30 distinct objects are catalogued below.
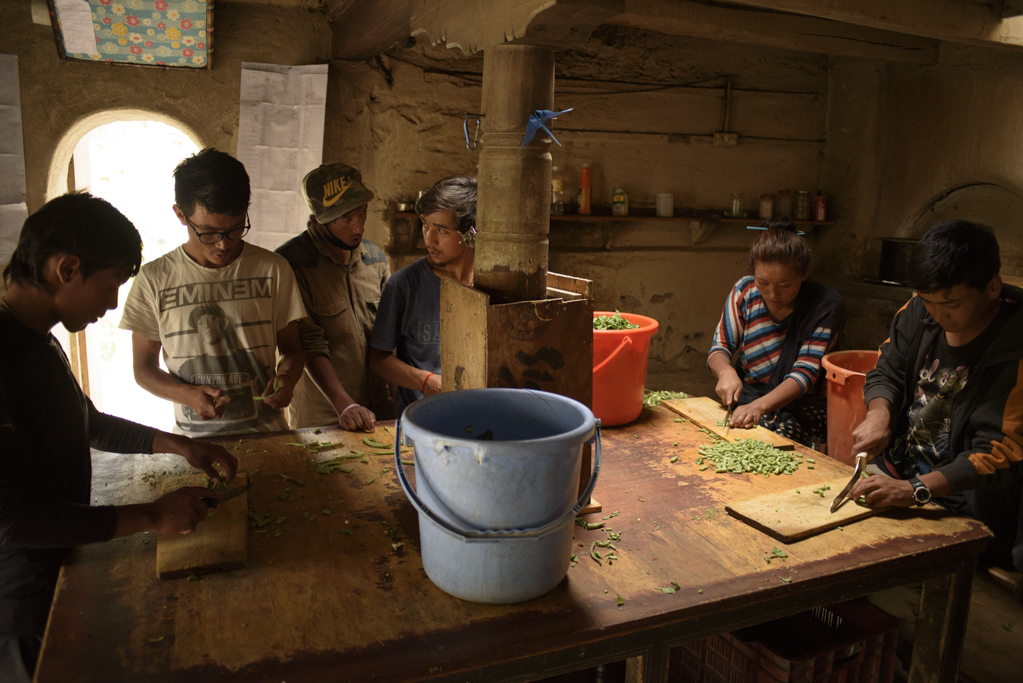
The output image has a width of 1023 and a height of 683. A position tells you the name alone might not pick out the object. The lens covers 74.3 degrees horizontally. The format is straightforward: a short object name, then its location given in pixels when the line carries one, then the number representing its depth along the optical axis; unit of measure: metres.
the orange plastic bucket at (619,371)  2.93
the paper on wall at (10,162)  4.12
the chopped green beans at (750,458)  2.64
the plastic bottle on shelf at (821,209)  6.37
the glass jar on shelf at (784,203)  6.27
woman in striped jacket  3.39
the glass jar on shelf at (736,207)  6.14
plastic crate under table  2.42
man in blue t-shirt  3.17
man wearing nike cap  3.36
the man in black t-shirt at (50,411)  1.72
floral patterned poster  4.13
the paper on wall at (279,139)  4.64
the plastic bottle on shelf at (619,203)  5.68
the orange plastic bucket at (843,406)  3.24
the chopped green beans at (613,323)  3.13
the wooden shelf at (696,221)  5.51
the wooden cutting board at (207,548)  1.82
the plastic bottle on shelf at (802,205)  6.36
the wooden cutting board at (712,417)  2.96
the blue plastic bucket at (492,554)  1.63
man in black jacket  2.42
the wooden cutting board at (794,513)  2.10
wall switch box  6.07
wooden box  2.13
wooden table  1.53
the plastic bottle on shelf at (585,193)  5.60
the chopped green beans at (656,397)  3.47
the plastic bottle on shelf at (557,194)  5.44
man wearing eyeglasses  2.78
